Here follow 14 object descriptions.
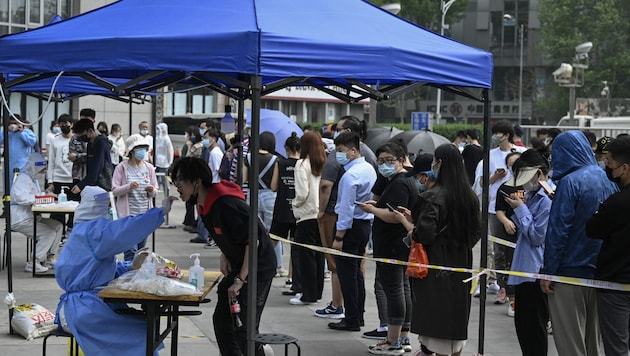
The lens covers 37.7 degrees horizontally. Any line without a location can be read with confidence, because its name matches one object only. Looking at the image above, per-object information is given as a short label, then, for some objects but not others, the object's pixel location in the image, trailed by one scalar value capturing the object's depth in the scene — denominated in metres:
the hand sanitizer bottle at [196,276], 6.46
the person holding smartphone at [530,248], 6.93
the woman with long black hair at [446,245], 6.68
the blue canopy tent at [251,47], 5.80
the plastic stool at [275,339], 6.39
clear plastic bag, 6.14
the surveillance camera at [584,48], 27.11
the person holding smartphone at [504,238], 9.09
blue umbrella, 14.67
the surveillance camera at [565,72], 24.72
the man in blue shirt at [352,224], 8.97
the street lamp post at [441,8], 54.86
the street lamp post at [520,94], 71.12
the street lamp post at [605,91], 51.56
